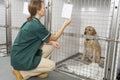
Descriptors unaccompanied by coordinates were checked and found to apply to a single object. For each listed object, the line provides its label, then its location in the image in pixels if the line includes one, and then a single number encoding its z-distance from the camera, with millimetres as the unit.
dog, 2250
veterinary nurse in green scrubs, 1515
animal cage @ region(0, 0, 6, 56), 3030
